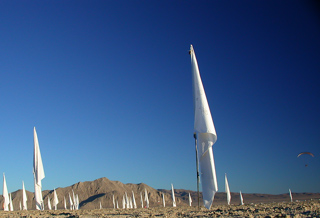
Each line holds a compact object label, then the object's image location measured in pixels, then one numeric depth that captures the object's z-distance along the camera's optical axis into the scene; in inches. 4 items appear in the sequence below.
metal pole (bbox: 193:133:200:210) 345.4
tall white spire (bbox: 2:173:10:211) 980.2
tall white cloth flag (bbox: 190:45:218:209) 334.3
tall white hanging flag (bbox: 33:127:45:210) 561.1
